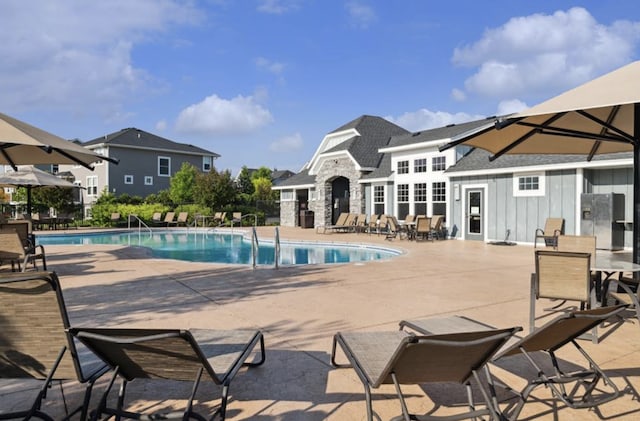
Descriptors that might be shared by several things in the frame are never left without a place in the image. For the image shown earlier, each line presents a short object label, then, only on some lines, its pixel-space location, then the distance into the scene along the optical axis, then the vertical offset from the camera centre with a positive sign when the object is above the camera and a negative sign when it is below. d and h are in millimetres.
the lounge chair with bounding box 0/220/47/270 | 8438 -539
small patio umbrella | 12751 +791
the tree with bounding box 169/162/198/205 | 29781 +1320
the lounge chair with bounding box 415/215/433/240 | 16161 -799
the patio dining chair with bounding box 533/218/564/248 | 13141 -784
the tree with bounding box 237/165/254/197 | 40406 +2264
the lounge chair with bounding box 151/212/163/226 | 25969 -895
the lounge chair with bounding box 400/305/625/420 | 2525 -1022
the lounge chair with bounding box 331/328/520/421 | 2127 -846
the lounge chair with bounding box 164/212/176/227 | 25688 -828
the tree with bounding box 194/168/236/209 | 27078 +976
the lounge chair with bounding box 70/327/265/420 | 2119 -822
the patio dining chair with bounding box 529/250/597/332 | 4355 -785
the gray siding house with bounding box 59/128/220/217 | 32500 +3316
